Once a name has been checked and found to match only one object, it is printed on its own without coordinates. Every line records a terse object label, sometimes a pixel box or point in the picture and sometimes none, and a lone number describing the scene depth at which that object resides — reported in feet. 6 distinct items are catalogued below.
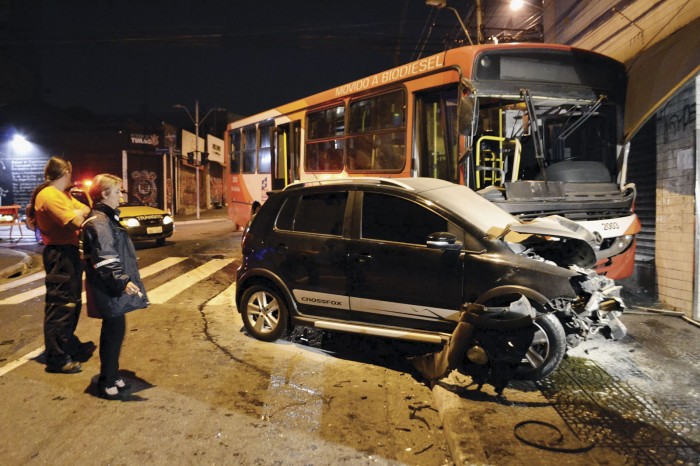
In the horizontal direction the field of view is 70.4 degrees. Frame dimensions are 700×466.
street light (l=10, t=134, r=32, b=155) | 111.24
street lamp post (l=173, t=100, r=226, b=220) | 104.97
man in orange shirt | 15.38
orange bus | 21.63
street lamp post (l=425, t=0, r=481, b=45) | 48.83
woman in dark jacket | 12.90
